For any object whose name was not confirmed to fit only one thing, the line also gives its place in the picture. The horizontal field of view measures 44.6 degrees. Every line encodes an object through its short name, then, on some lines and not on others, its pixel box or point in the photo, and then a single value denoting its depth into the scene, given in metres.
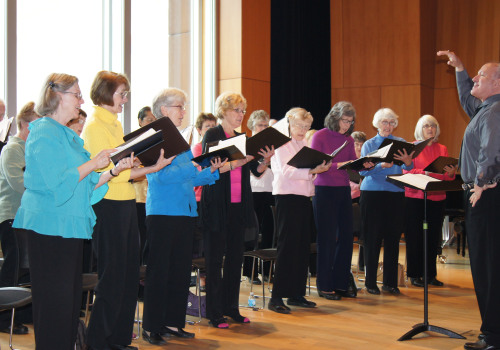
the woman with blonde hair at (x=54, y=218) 2.68
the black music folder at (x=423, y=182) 4.06
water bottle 5.06
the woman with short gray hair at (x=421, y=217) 6.10
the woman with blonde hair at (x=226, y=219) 4.25
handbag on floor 4.66
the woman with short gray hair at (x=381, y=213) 5.59
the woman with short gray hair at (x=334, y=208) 5.26
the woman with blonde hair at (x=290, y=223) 4.87
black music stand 4.07
